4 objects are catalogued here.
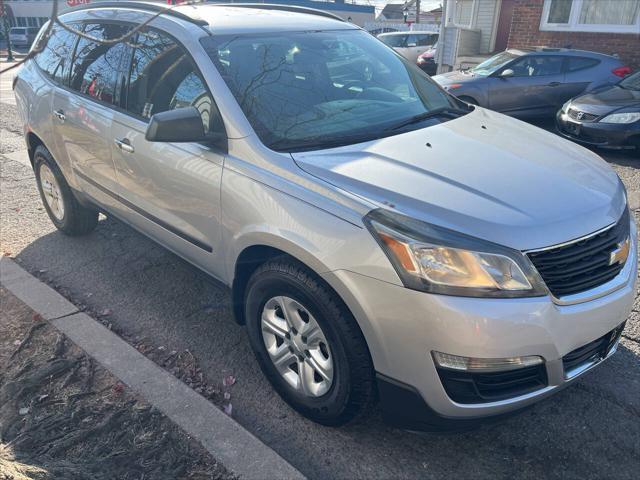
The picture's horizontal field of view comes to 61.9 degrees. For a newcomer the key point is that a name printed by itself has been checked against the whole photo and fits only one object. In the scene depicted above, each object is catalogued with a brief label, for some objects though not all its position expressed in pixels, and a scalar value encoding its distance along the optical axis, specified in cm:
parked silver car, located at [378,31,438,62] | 2067
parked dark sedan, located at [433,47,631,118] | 895
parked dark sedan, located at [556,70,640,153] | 671
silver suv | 206
